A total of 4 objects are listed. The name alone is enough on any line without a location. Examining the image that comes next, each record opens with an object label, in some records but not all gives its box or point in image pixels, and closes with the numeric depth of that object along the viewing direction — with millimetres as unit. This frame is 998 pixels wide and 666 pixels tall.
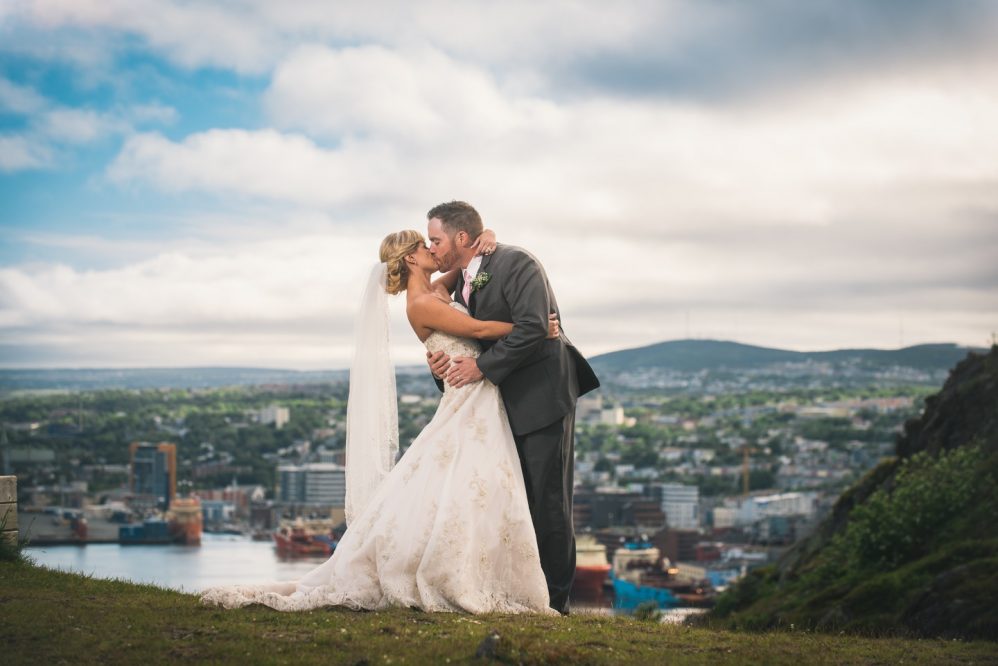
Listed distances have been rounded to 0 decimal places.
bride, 7289
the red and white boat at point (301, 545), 72250
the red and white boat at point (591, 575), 47834
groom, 7613
